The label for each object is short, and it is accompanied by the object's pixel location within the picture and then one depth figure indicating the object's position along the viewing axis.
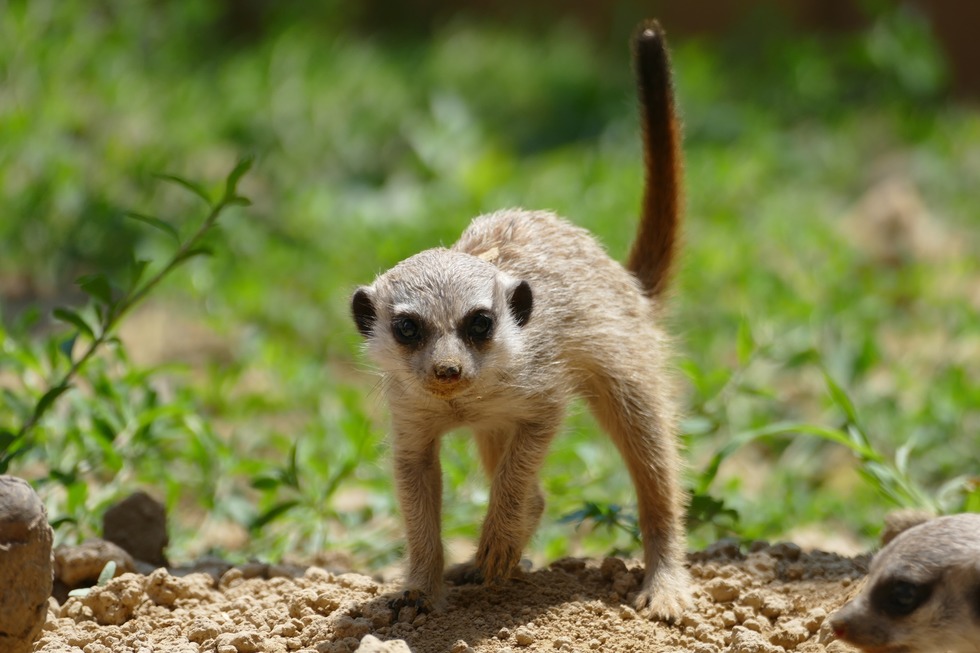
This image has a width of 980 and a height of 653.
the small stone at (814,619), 5.91
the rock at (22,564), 4.98
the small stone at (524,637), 5.73
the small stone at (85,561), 6.28
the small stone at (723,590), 6.28
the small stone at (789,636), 5.78
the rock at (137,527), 6.95
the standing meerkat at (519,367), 6.30
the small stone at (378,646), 5.08
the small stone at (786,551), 6.81
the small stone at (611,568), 6.64
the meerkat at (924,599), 4.95
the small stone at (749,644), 5.53
